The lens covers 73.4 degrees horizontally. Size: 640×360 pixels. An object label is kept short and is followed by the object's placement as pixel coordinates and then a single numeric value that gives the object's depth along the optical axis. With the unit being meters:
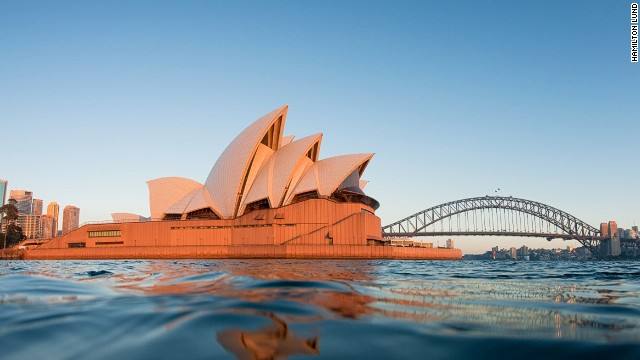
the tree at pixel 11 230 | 89.31
